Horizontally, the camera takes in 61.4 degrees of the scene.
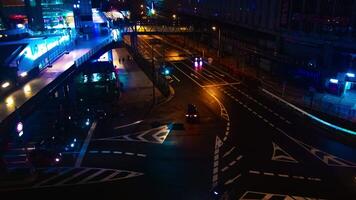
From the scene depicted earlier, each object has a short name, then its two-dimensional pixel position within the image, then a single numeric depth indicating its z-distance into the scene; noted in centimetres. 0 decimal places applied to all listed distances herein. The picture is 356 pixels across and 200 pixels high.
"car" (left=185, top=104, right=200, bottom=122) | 3844
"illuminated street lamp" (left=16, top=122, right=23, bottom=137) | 2689
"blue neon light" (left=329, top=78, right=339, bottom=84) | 4712
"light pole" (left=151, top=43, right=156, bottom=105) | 4681
